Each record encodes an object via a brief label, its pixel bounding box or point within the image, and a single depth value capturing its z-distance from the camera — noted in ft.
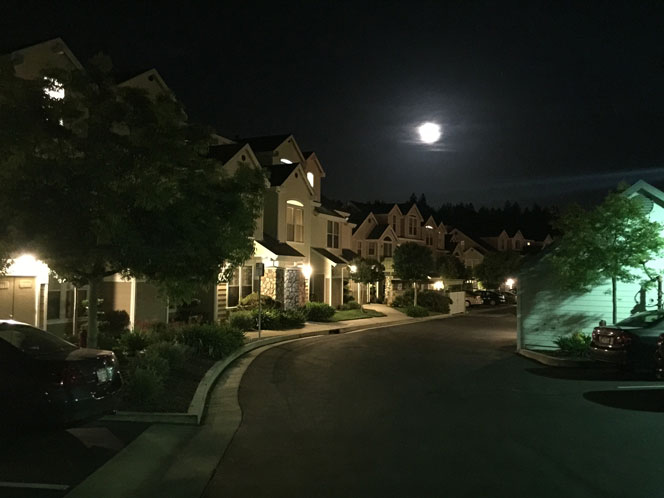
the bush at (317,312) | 98.22
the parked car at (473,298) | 175.22
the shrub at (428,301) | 140.56
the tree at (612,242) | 56.44
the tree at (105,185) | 30.76
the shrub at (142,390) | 32.71
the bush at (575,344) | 57.62
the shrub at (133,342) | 46.26
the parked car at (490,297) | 181.47
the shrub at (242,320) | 79.00
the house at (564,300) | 61.21
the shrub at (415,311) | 125.18
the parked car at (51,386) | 24.85
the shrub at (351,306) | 119.75
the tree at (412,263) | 140.26
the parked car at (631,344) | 45.62
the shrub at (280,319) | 82.69
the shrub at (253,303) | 89.04
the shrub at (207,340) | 53.52
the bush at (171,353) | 42.77
